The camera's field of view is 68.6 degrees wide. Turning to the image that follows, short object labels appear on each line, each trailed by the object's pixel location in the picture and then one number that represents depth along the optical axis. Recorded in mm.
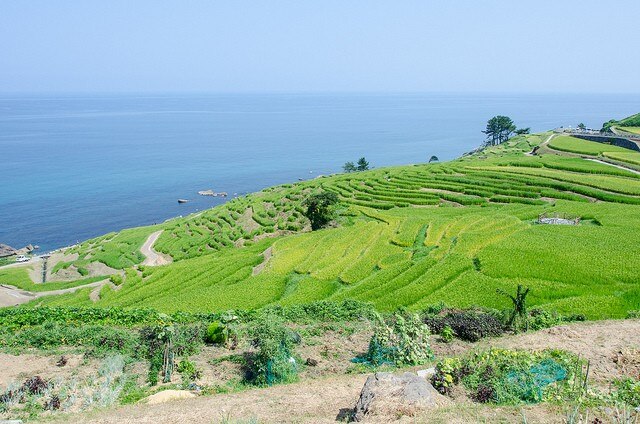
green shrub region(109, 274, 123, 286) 44438
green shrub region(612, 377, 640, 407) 12983
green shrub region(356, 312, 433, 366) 18078
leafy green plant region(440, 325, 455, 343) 20486
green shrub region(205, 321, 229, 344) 20703
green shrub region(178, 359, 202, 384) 17755
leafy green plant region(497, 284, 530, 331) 21266
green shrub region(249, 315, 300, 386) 17250
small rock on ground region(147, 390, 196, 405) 15738
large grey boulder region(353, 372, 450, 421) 12578
